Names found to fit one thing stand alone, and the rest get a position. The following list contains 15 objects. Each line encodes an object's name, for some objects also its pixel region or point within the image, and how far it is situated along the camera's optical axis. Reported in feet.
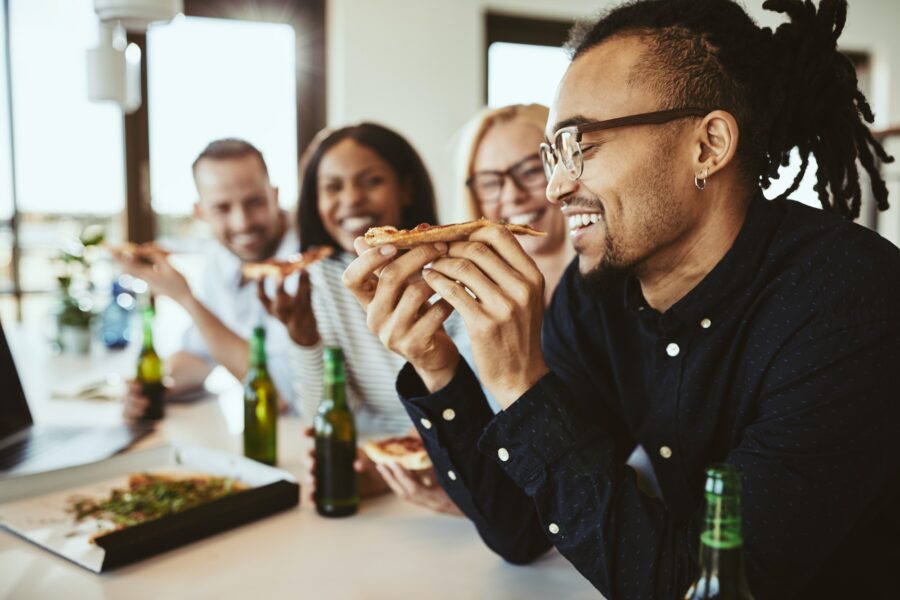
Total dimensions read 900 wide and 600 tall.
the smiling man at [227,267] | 7.57
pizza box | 3.65
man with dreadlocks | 3.13
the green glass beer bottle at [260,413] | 5.28
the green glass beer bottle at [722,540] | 2.10
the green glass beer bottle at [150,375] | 6.52
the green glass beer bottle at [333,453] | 4.25
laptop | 5.08
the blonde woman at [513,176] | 7.53
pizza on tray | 4.15
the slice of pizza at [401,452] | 4.30
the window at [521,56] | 18.26
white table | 3.41
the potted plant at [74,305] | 10.00
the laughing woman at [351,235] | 6.27
